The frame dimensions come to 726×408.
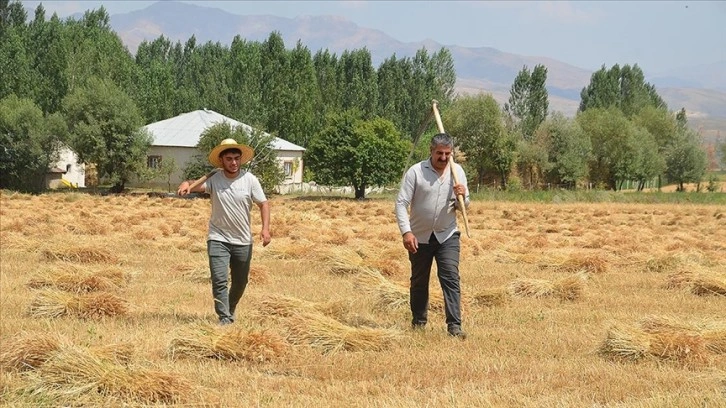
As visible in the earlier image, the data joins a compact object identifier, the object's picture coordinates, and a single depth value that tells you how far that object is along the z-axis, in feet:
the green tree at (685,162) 256.11
